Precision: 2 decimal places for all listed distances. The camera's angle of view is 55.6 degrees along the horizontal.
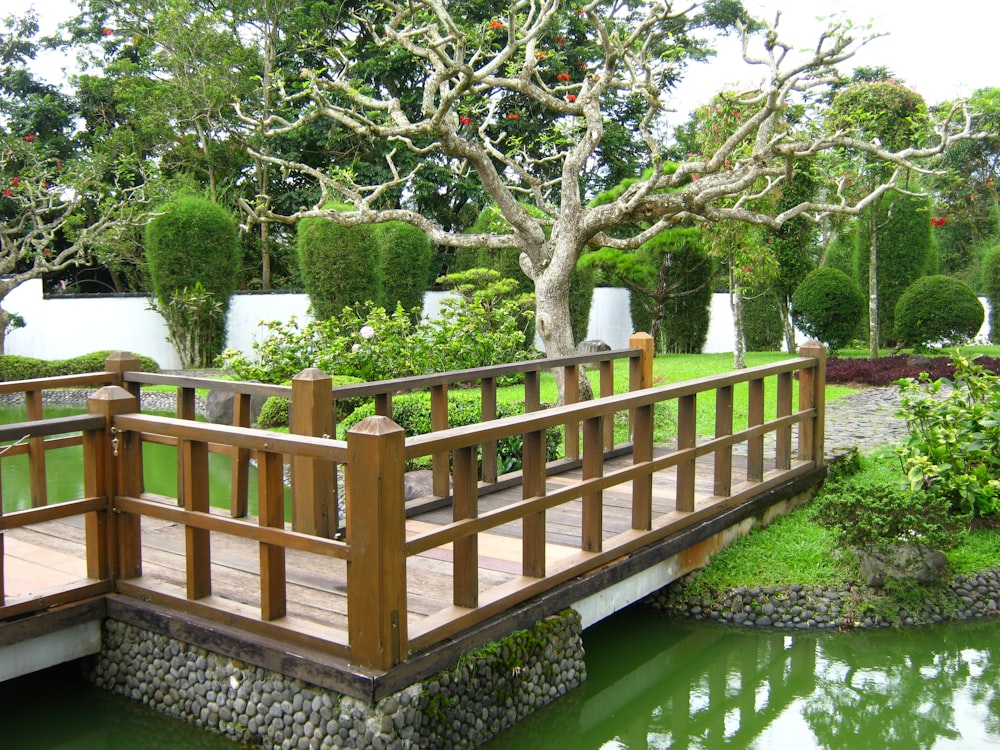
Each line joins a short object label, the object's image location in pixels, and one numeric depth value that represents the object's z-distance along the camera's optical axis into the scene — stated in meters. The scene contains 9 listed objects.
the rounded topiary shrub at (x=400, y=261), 14.98
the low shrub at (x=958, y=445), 5.64
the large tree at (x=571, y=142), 7.05
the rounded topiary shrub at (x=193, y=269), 15.20
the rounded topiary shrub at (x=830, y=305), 14.26
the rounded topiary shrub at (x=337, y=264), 14.54
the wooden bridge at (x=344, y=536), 3.00
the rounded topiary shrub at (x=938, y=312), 13.90
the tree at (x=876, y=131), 12.93
